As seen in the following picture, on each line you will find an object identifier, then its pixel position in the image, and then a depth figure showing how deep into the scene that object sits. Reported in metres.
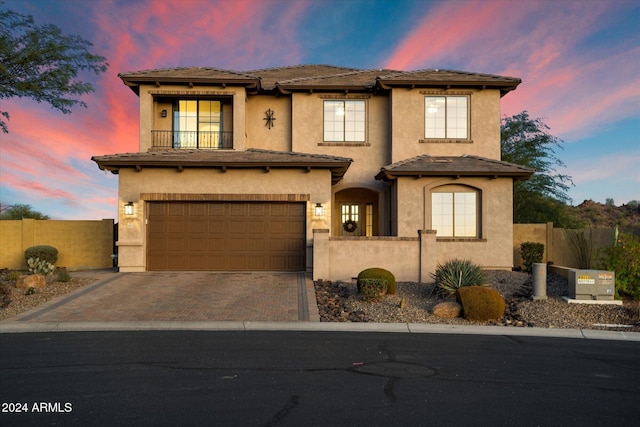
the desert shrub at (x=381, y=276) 13.42
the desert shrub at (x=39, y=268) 15.85
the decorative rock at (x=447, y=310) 11.59
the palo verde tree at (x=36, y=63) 16.77
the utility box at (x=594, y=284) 12.82
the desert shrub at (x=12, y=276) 14.98
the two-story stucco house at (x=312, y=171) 17.09
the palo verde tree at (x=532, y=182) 28.52
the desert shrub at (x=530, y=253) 18.84
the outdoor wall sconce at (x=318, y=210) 17.31
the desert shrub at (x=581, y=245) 19.09
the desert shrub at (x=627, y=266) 13.28
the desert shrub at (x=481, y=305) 11.34
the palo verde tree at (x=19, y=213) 35.41
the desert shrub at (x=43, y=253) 18.36
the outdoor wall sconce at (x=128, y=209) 17.02
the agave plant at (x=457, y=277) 13.07
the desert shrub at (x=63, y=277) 15.04
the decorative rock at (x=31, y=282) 14.15
